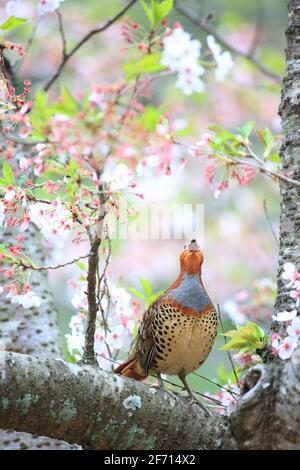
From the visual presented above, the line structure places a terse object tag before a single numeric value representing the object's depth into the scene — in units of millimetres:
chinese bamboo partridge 6359
